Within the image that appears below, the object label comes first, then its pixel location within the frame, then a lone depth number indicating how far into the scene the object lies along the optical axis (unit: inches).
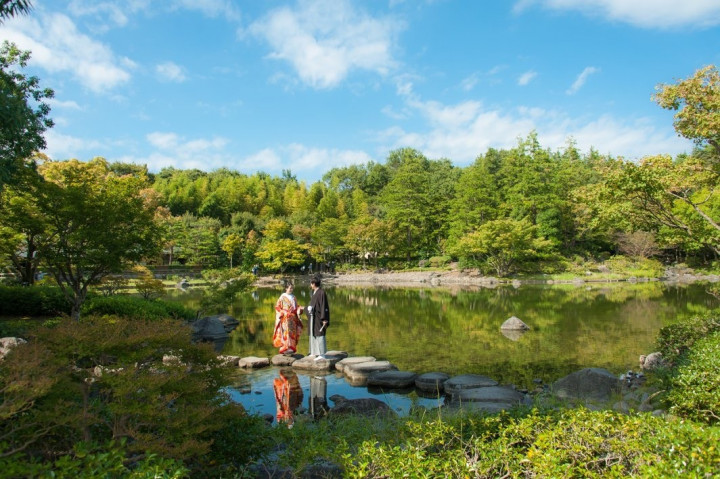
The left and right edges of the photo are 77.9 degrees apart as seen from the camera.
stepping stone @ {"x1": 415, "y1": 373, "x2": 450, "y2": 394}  239.9
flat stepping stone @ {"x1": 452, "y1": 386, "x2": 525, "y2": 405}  199.6
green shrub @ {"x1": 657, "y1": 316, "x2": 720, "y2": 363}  237.8
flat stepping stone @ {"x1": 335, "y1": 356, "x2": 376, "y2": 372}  285.3
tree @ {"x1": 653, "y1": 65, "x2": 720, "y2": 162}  276.8
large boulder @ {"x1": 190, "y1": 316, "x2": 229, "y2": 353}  408.5
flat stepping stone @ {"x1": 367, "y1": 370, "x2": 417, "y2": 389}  250.2
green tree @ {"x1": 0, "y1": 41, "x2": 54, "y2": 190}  225.1
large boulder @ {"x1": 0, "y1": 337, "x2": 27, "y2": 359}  210.8
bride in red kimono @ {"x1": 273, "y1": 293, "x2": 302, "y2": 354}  312.3
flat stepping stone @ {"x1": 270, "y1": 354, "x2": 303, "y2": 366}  298.5
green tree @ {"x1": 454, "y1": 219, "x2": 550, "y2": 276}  1128.3
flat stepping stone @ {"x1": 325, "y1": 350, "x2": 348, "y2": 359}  310.9
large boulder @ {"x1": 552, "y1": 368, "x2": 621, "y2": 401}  202.5
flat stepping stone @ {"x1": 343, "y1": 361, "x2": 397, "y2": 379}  266.2
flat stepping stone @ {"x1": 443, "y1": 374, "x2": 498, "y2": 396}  226.6
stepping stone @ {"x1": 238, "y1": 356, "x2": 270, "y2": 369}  292.3
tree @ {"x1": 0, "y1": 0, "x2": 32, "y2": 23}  198.7
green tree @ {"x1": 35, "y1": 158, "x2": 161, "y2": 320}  319.0
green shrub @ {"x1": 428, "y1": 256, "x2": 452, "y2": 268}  1366.9
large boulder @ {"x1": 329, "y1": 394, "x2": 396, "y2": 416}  186.2
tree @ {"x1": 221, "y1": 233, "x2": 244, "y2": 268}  1337.4
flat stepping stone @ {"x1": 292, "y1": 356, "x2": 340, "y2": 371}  287.0
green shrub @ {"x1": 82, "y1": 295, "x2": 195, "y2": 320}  383.2
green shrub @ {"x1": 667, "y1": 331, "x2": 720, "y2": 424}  133.2
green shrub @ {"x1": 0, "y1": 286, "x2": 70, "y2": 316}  407.2
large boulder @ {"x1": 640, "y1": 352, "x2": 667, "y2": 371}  254.1
